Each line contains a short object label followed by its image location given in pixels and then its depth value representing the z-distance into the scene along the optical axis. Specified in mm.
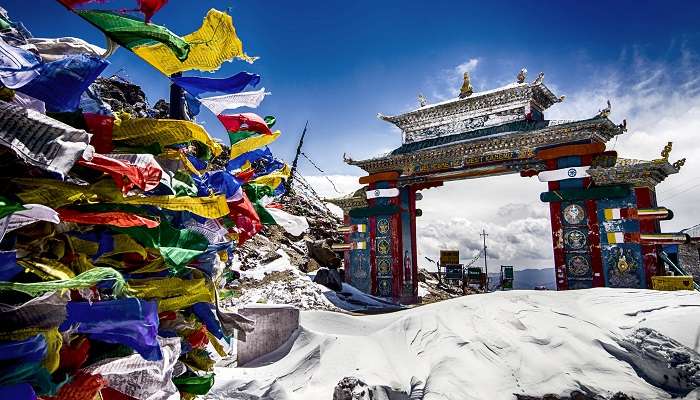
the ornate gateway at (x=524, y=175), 11203
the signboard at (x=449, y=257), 21673
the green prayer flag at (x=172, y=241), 2105
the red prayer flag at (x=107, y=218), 1935
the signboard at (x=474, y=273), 18875
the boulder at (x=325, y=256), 18859
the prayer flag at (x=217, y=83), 2484
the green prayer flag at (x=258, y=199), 3311
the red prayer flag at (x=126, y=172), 1946
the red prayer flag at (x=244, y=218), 2857
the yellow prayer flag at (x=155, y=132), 2262
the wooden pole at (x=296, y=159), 31109
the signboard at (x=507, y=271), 18809
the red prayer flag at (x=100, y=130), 2125
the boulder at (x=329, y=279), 15477
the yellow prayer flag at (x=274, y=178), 3485
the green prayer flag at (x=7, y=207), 1557
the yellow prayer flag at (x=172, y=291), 2275
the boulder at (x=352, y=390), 4945
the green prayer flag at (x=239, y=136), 3255
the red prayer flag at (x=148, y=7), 2129
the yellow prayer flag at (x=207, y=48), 2297
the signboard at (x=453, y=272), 19631
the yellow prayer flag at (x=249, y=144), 3238
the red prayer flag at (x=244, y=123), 3190
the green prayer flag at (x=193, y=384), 2818
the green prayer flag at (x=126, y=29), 2045
